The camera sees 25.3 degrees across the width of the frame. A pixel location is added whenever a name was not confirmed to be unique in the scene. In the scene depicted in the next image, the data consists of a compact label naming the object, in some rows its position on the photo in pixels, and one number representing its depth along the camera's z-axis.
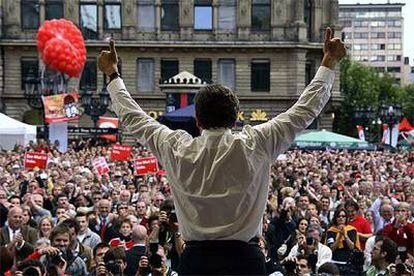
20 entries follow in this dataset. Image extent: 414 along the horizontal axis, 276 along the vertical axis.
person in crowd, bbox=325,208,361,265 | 10.62
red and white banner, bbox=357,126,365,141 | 47.54
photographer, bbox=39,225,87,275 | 7.49
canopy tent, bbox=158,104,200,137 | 33.53
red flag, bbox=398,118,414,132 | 54.78
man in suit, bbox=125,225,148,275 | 8.57
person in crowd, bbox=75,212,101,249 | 10.65
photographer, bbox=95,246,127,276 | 7.89
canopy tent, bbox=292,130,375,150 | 41.88
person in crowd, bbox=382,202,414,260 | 10.70
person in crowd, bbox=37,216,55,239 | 10.58
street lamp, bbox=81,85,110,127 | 41.12
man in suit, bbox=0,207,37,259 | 10.49
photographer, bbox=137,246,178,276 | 6.48
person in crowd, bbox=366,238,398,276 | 9.02
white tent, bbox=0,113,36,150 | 28.91
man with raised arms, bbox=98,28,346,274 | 3.92
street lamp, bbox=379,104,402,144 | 44.66
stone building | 62.66
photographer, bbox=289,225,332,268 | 9.70
